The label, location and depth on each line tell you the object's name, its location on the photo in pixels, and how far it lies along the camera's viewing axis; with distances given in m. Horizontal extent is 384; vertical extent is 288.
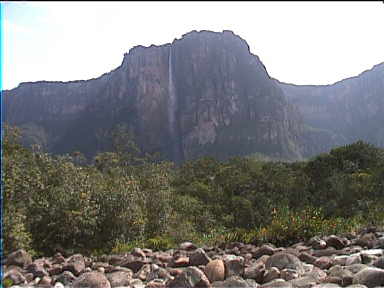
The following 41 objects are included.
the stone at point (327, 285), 4.34
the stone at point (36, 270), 6.26
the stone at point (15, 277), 5.20
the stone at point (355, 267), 4.89
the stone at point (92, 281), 5.15
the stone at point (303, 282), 4.54
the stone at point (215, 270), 5.33
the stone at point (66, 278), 5.75
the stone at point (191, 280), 4.88
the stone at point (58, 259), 8.05
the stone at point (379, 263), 4.94
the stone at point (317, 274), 4.77
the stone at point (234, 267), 5.52
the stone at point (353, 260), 5.44
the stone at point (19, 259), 6.60
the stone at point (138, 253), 8.03
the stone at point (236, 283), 4.75
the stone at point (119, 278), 5.48
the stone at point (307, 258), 6.08
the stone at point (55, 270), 6.42
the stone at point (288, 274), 5.00
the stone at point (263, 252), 7.08
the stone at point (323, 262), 5.68
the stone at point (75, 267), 6.35
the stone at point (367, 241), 7.15
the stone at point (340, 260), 5.65
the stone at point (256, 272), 5.27
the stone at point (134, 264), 6.63
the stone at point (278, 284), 4.62
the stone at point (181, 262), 6.55
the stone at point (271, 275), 5.15
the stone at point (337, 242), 7.47
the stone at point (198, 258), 6.22
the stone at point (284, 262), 5.51
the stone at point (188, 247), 9.29
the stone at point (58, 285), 5.38
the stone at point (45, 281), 5.61
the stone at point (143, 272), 6.02
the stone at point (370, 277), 4.33
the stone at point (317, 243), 7.34
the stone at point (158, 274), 5.77
